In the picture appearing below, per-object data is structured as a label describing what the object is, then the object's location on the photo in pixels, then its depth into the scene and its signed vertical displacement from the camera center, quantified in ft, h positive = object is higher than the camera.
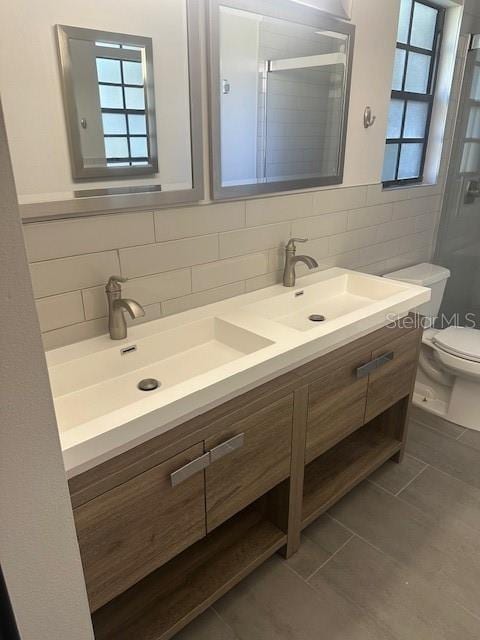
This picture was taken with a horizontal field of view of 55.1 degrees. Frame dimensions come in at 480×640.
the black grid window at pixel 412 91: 8.09 +0.84
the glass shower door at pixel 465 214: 8.89 -1.40
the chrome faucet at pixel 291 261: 5.98 -1.50
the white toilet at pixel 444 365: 7.61 -3.60
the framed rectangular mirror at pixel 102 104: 3.61 +0.28
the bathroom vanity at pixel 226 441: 3.45 -2.56
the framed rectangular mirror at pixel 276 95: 4.94 +0.50
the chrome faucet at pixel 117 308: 4.29 -1.50
